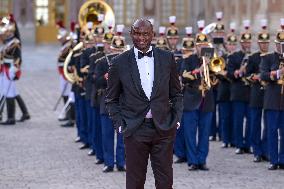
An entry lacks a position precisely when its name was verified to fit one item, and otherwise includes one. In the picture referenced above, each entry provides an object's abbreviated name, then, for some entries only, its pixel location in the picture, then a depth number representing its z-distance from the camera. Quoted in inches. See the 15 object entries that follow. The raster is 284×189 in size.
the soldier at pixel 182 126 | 575.8
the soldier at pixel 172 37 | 618.8
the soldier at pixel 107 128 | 554.6
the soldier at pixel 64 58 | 812.0
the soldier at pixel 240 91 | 626.5
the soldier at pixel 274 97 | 551.8
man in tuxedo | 369.1
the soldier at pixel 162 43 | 613.6
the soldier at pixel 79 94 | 668.1
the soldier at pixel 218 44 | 665.9
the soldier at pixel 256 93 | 579.5
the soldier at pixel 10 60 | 815.7
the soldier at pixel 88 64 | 623.2
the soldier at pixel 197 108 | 568.4
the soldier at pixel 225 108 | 666.2
